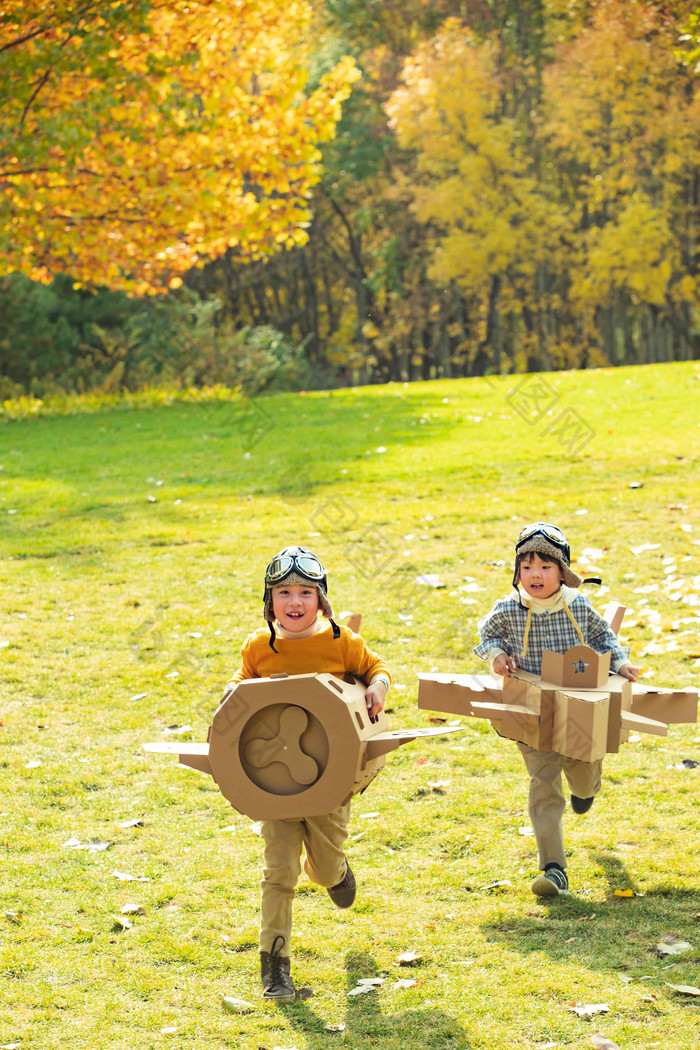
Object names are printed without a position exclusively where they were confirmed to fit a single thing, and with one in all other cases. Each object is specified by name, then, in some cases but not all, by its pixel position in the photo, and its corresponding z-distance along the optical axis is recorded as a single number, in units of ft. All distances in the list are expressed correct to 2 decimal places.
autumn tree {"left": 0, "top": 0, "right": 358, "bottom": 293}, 87.71
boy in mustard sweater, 23.99
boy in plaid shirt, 27.84
